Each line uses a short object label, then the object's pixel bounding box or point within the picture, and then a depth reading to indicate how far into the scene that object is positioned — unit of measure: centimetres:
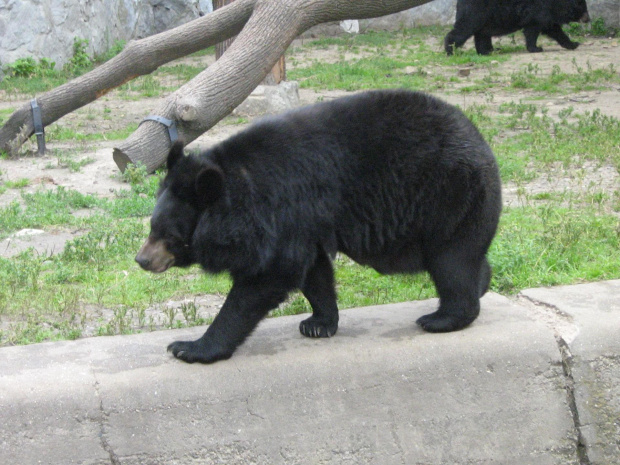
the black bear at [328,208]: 665
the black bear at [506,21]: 2873
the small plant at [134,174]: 1445
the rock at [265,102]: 1995
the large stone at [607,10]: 3297
